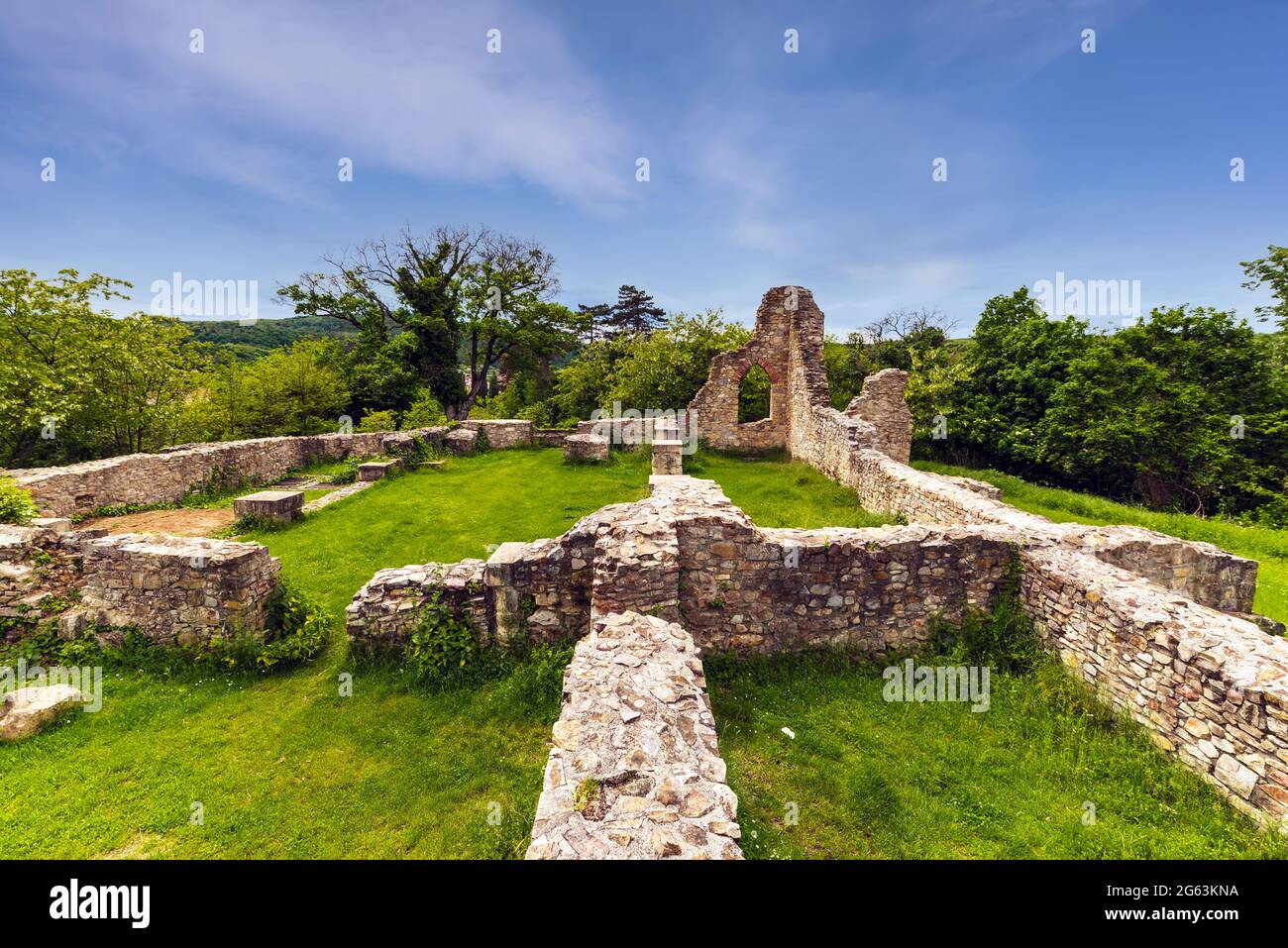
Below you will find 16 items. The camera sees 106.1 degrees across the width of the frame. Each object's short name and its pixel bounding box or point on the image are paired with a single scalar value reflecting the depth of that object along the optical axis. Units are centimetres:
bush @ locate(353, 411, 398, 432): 2367
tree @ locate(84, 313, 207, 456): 1477
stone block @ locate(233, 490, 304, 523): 1126
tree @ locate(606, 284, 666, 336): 5544
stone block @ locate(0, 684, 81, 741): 487
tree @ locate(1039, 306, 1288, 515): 1681
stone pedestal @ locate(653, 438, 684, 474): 1527
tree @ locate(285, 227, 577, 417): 3002
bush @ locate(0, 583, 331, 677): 610
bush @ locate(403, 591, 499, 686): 589
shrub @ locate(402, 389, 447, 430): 2227
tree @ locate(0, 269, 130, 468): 1291
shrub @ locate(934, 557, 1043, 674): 605
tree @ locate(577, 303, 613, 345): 5591
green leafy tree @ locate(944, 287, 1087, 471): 2159
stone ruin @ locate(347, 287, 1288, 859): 317
